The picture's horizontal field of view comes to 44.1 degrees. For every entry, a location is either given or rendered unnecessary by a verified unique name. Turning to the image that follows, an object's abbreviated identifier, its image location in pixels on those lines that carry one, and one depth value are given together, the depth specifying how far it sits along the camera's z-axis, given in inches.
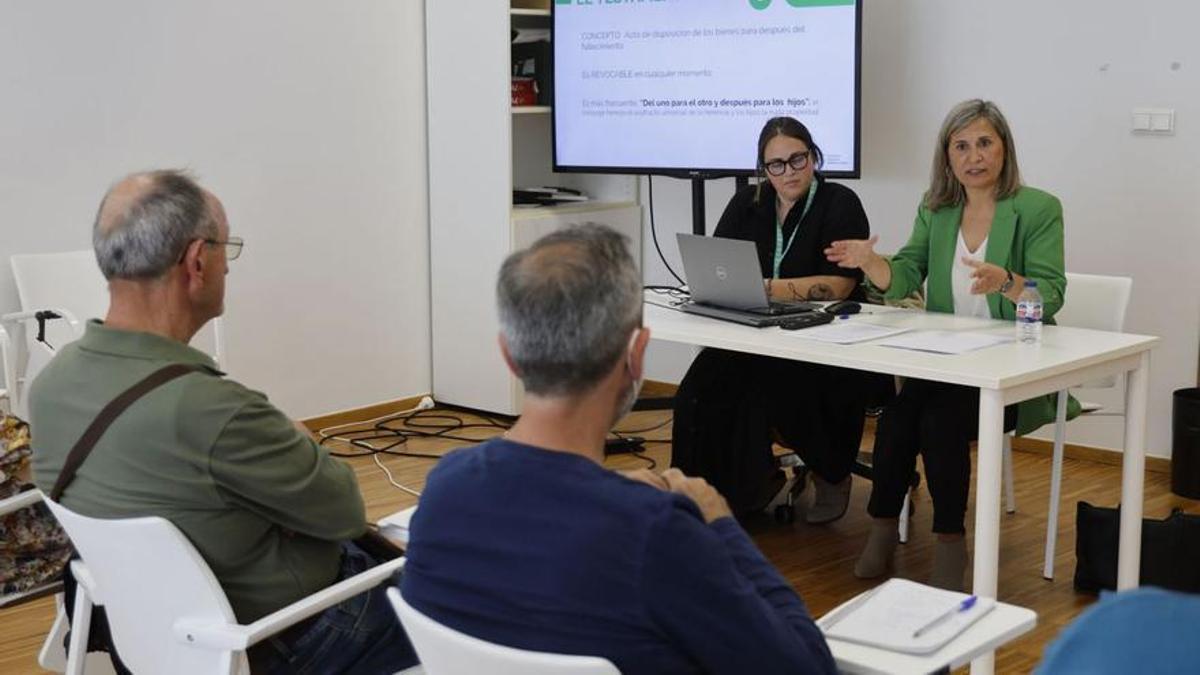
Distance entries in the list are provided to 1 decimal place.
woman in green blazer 146.9
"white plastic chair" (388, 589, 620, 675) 63.3
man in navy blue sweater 65.0
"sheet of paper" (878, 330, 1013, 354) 137.1
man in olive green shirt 87.7
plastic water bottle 141.6
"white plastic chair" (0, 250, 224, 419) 183.2
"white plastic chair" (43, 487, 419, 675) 83.3
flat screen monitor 203.6
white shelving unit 227.0
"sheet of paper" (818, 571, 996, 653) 74.9
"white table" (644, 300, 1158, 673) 124.9
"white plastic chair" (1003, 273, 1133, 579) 156.6
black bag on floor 145.9
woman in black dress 166.9
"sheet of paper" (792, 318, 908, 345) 143.0
